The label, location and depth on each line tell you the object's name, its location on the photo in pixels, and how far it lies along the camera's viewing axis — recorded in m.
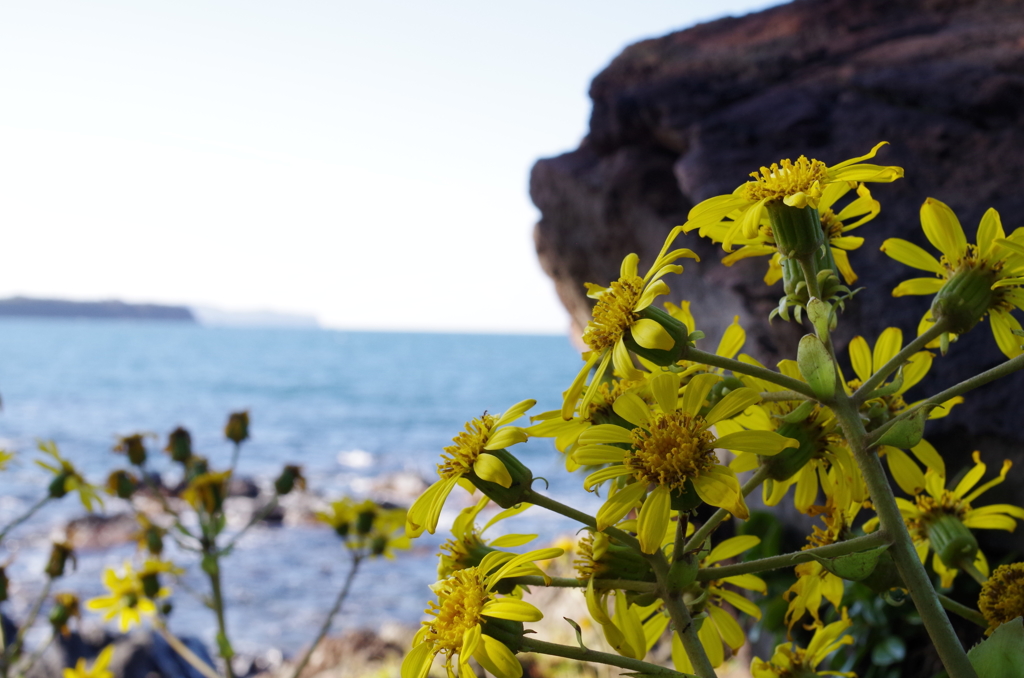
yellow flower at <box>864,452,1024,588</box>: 0.32
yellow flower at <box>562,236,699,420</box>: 0.25
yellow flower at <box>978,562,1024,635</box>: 0.28
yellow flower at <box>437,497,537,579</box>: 0.28
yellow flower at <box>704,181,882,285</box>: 0.27
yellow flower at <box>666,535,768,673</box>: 0.28
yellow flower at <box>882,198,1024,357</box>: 0.26
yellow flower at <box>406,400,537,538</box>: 0.26
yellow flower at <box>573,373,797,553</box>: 0.24
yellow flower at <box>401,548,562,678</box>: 0.23
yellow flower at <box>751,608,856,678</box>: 0.28
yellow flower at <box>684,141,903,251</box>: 0.25
